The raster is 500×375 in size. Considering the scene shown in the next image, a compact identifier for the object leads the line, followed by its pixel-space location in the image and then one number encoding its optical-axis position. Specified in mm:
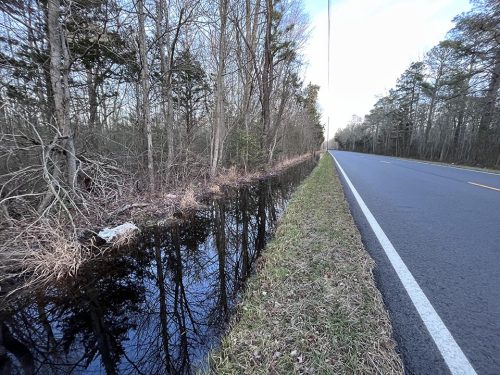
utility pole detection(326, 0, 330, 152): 12608
